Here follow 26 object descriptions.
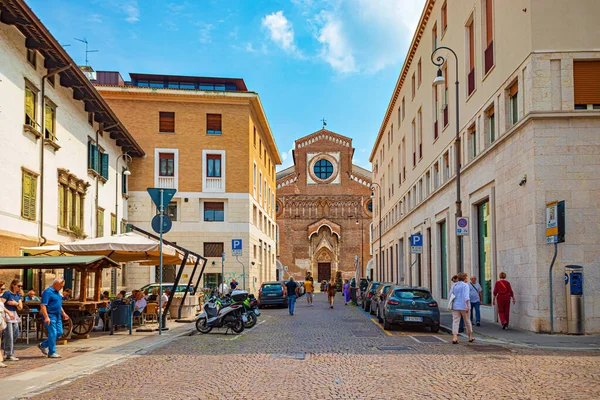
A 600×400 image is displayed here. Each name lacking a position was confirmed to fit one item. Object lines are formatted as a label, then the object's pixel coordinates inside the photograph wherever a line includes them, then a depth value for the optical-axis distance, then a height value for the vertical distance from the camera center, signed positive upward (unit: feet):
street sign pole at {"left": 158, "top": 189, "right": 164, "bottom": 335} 55.06 +2.62
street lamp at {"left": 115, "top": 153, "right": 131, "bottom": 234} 110.83 +9.15
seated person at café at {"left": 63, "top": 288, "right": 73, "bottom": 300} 57.19 -4.28
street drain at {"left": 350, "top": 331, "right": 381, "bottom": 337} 54.80 -7.79
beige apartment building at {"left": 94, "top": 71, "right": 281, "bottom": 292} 126.52 +16.19
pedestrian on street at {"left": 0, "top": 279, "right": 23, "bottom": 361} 39.06 -4.82
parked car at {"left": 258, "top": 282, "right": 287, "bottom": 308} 107.76 -8.64
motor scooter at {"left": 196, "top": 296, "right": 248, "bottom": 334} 56.24 -6.37
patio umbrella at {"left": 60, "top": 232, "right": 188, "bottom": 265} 56.75 +0.02
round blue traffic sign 55.21 +1.93
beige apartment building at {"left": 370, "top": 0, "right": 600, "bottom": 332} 53.72 +9.89
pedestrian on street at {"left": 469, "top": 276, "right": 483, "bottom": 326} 61.58 -5.08
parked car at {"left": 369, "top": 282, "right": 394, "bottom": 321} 68.42 -6.20
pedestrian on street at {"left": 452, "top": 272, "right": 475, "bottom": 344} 48.14 -4.30
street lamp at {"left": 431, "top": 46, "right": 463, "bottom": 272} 62.69 +8.44
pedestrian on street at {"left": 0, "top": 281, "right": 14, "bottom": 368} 36.88 -4.29
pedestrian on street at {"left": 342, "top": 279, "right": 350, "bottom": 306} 127.36 -9.37
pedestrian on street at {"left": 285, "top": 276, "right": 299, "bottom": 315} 85.15 -6.15
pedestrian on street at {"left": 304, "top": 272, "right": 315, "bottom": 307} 115.34 -7.75
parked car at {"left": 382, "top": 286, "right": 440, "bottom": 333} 58.23 -5.87
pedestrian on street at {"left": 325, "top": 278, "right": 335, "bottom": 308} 107.34 -7.83
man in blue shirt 40.07 -4.32
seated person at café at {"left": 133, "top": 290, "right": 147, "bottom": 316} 63.10 -5.77
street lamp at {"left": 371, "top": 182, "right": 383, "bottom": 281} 192.49 -6.84
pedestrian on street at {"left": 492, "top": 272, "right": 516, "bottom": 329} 57.57 -4.76
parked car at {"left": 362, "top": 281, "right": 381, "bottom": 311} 94.27 -7.24
